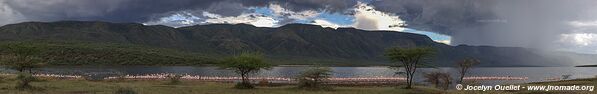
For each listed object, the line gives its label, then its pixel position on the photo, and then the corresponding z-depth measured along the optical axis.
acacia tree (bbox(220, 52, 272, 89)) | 67.44
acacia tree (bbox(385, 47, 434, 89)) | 68.88
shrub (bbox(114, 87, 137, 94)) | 41.33
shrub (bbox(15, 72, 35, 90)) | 51.16
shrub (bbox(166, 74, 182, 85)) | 76.94
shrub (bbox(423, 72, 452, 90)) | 75.57
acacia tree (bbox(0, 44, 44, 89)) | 51.75
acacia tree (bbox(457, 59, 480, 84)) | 77.00
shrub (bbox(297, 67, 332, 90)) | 63.31
